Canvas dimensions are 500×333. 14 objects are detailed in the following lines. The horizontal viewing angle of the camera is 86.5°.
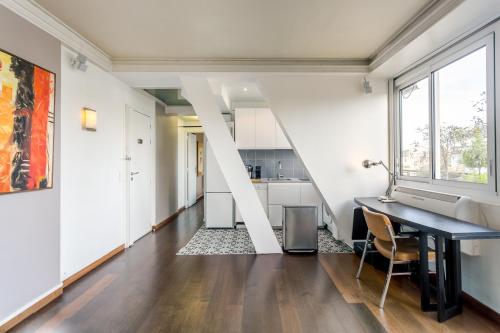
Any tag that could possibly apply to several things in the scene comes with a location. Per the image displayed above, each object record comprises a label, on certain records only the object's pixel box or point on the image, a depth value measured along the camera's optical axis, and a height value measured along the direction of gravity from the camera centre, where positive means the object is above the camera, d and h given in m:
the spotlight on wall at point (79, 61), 2.71 +1.10
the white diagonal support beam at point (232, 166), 3.57 +0.03
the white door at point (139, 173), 4.00 -0.08
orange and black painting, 1.96 +0.35
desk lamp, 3.46 -0.06
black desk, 1.91 -0.69
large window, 2.25 +0.49
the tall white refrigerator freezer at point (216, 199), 5.00 -0.58
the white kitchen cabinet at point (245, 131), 5.18 +0.72
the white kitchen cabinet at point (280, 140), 5.18 +0.55
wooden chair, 2.25 -0.72
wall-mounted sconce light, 2.92 +0.55
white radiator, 2.22 -0.35
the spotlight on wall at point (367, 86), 3.50 +1.08
